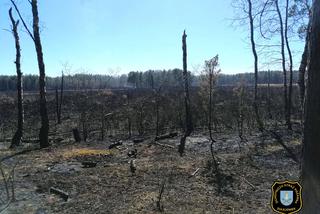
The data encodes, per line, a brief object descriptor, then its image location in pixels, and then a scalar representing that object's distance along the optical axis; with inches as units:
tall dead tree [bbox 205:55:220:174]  422.2
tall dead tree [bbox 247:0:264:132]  532.9
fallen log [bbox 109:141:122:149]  367.4
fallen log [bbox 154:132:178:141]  409.0
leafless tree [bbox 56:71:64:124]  731.8
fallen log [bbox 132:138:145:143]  398.3
